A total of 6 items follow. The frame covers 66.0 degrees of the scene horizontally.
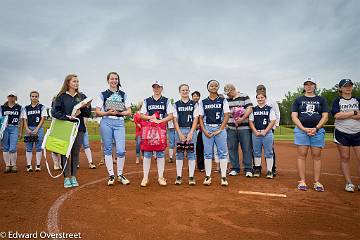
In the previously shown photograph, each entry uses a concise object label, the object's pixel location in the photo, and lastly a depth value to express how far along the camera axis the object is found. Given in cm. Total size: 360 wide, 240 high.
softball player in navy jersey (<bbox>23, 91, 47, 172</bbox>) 819
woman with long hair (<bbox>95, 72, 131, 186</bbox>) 606
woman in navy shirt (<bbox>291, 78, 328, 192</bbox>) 574
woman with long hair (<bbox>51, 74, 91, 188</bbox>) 589
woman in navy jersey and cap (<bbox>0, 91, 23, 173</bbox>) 805
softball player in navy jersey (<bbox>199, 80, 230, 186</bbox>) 618
